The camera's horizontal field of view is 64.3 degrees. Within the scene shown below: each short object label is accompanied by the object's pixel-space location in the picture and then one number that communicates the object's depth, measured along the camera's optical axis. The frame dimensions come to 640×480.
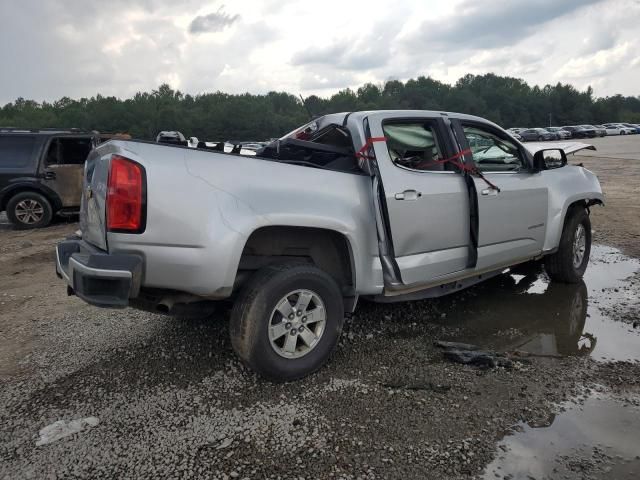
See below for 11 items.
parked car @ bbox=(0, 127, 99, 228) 9.62
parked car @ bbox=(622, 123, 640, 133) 66.00
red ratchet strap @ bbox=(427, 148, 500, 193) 4.05
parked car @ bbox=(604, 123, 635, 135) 65.25
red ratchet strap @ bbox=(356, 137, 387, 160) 3.63
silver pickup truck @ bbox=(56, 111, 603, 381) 2.83
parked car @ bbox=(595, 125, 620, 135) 64.59
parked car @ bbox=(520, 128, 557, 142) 56.44
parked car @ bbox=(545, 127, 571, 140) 57.34
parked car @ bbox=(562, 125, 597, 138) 60.20
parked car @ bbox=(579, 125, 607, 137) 62.51
